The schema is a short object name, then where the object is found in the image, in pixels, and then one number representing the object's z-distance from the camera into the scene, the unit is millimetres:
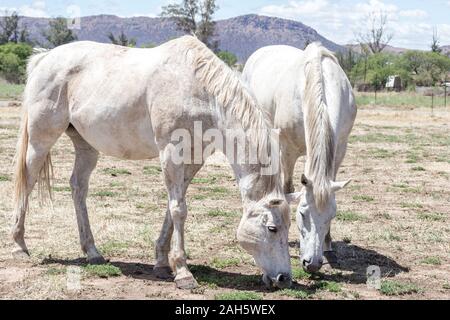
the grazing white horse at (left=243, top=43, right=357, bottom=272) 5445
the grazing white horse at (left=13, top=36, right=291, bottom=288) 5180
